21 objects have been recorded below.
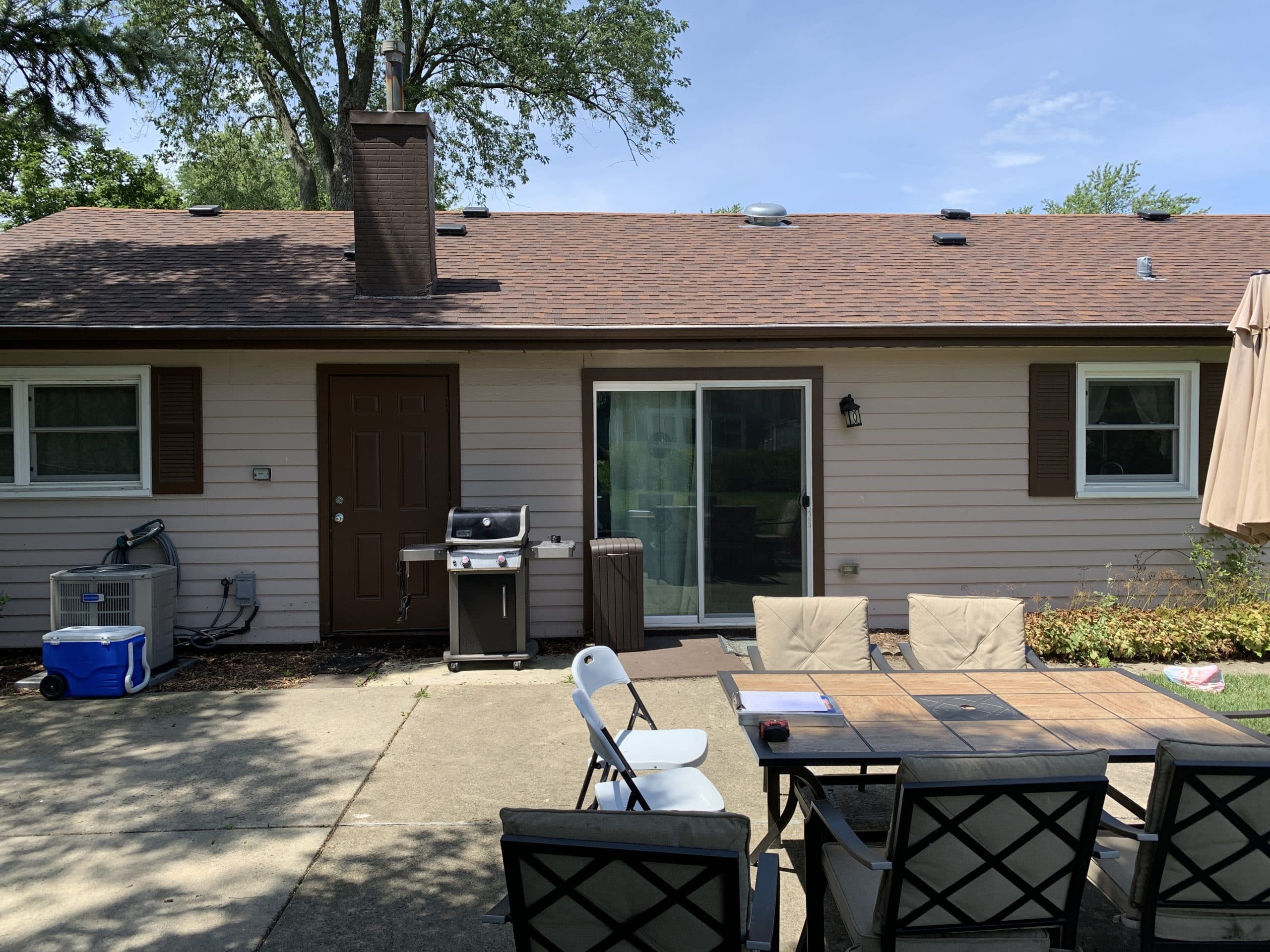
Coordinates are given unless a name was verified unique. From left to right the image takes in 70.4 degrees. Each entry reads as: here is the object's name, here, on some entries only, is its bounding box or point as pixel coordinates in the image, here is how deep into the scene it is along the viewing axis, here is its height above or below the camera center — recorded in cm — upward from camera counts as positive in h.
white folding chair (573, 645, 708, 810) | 369 -126
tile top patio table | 295 -96
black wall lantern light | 744 +37
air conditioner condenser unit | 636 -102
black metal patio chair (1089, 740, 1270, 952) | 234 -106
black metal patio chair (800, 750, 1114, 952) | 226 -102
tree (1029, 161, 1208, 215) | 3238 +949
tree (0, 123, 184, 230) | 2072 +648
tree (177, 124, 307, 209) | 2020 +787
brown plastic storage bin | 692 -107
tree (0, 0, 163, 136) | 669 +303
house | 722 +26
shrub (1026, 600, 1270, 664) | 663 -134
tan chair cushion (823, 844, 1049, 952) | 238 -128
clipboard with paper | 320 -93
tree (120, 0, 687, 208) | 1762 +807
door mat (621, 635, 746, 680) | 642 -153
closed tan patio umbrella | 381 +8
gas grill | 659 -98
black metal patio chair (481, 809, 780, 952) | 200 -96
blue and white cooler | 593 -137
